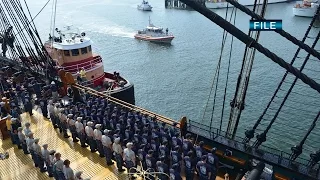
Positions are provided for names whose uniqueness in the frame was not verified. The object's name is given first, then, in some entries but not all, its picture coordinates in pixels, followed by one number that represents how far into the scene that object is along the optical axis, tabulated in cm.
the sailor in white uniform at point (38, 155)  1312
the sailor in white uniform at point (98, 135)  1365
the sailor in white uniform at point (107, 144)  1306
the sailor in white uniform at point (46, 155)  1270
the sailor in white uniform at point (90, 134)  1395
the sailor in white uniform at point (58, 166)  1163
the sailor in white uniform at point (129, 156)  1218
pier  9512
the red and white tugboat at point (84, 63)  2927
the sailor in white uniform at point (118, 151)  1260
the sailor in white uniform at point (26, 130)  1395
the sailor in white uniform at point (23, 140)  1427
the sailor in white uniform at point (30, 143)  1324
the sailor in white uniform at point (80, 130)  1436
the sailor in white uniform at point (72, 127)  1480
